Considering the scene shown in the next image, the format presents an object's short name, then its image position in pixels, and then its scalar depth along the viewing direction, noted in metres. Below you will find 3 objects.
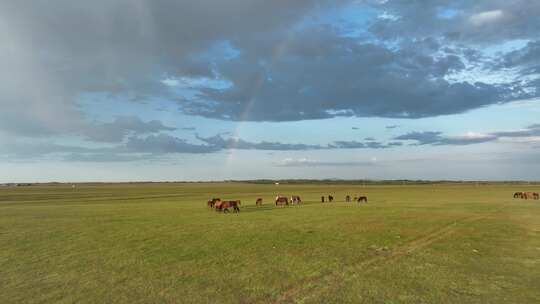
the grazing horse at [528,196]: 54.36
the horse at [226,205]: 32.89
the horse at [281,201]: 42.91
